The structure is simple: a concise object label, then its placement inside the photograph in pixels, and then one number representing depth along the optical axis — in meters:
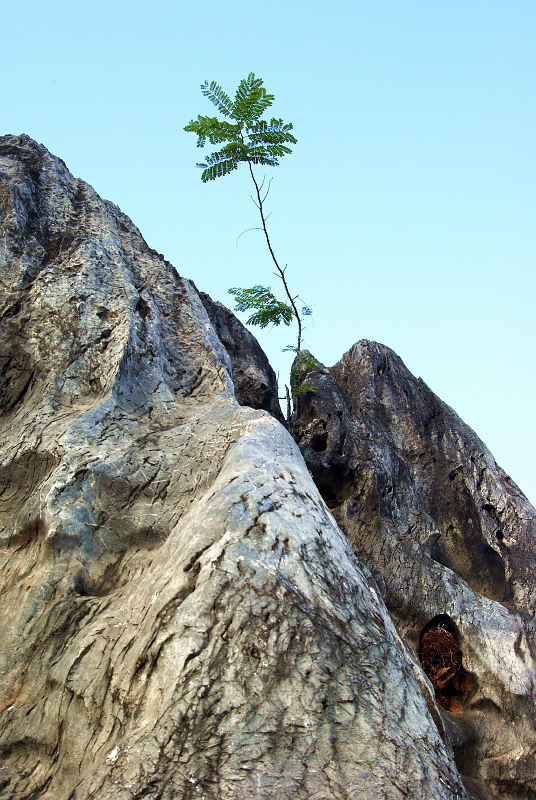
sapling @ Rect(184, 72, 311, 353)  12.71
